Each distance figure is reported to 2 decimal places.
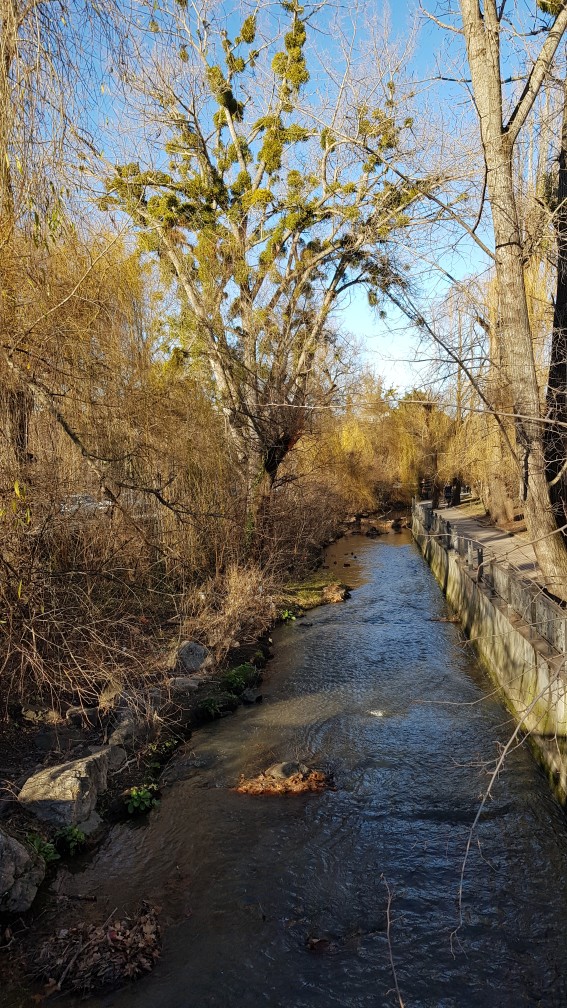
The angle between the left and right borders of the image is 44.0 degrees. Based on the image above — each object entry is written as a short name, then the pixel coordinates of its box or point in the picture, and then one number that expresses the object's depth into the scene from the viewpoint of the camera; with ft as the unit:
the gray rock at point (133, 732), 24.10
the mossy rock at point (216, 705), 28.53
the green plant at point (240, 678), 31.60
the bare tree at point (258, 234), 45.11
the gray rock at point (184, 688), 29.40
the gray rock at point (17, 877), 15.58
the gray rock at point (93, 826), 19.29
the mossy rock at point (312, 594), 50.11
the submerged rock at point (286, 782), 22.07
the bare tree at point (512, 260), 26.32
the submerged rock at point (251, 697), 30.48
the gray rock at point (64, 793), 19.01
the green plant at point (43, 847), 17.77
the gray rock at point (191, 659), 32.13
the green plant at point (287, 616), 46.01
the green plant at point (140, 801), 20.84
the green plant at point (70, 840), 18.52
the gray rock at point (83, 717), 24.30
